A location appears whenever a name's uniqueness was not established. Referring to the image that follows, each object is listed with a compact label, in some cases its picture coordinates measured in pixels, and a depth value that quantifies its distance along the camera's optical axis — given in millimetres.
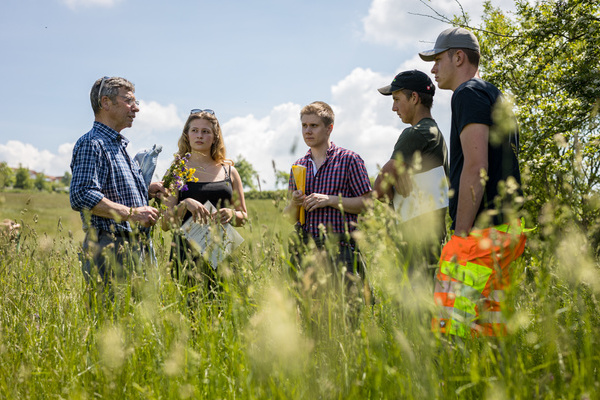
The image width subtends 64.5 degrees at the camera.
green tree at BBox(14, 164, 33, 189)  98812
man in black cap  3008
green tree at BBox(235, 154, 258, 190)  75194
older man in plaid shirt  3212
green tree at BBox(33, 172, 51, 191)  109225
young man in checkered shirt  3727
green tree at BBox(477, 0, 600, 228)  8086
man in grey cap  2098
